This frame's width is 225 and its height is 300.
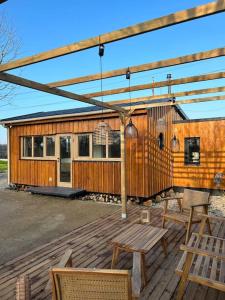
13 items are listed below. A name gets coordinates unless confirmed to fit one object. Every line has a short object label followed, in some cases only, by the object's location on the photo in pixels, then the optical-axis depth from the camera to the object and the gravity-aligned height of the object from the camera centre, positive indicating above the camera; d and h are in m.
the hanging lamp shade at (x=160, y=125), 6.85 +0.68
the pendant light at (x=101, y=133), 5.25 +0.38
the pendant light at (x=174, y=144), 8.35 +0.18
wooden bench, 2.35 -1.25
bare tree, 10.31 +4.98
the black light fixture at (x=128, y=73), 4.09 +1.27
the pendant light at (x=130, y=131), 5.40 +0.41
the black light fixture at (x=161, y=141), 8.81 +0.30
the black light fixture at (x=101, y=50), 2.60 +1.09
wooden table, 2.91 -1.20
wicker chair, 1.70 -0.96
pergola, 2.11 +1.14
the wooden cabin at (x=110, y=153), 7.96 -0.15
